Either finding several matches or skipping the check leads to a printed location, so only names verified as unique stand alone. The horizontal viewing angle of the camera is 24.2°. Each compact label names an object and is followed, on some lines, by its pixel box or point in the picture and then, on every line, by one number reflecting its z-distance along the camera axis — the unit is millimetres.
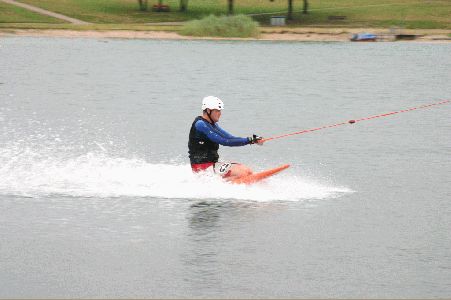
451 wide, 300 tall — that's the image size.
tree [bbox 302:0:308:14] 108950
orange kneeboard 20594
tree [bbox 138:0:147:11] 108631
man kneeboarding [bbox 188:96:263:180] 20203
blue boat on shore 89375
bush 89750
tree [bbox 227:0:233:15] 104000
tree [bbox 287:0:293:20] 104956
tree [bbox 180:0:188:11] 109050
